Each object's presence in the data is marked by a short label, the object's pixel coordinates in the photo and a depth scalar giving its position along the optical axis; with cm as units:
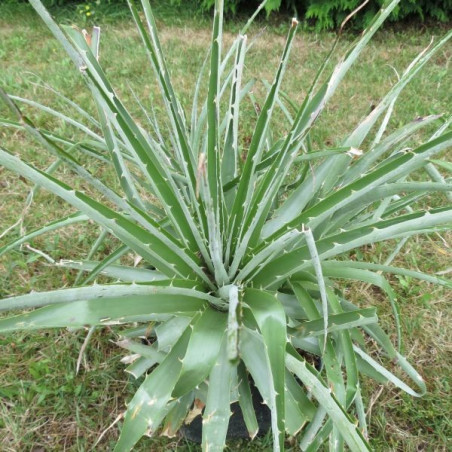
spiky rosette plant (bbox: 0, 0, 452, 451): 78
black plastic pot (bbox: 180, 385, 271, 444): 117
